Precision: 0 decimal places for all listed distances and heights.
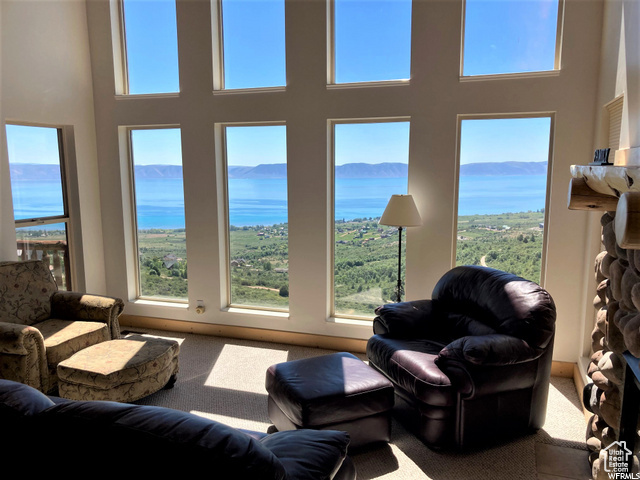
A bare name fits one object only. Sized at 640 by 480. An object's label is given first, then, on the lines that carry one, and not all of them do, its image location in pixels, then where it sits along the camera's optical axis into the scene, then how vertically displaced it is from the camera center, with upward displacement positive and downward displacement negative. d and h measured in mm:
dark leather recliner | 2900 -1166
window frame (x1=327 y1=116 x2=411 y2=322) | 4465 -123
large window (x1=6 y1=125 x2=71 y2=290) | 4455 -59
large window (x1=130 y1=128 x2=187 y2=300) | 5145 -248
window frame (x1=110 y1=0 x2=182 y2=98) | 4988 +1461
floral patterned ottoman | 3338 -1315
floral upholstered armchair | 3371 -1088
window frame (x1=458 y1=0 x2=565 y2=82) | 3793 +1034
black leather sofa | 1330 -759
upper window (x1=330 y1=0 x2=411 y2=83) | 4227 +1372
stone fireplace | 2039 -712
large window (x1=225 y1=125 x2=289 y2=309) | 4844 -270
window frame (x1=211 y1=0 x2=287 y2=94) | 4660 +1376
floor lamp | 4020 -201
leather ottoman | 2828 -1290
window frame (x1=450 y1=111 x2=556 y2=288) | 3965 +157
